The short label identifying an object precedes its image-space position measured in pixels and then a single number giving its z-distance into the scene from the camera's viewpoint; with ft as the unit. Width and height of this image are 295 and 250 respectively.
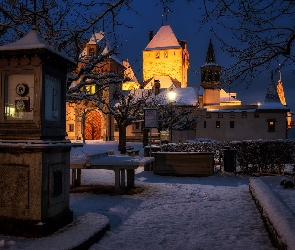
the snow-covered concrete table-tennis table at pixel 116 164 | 31.60
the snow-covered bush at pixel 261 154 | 50.78
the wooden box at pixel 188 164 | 47.91
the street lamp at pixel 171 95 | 73.91
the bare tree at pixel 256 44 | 20.72
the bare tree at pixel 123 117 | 91.35
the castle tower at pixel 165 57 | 251.19
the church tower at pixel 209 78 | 186.50
